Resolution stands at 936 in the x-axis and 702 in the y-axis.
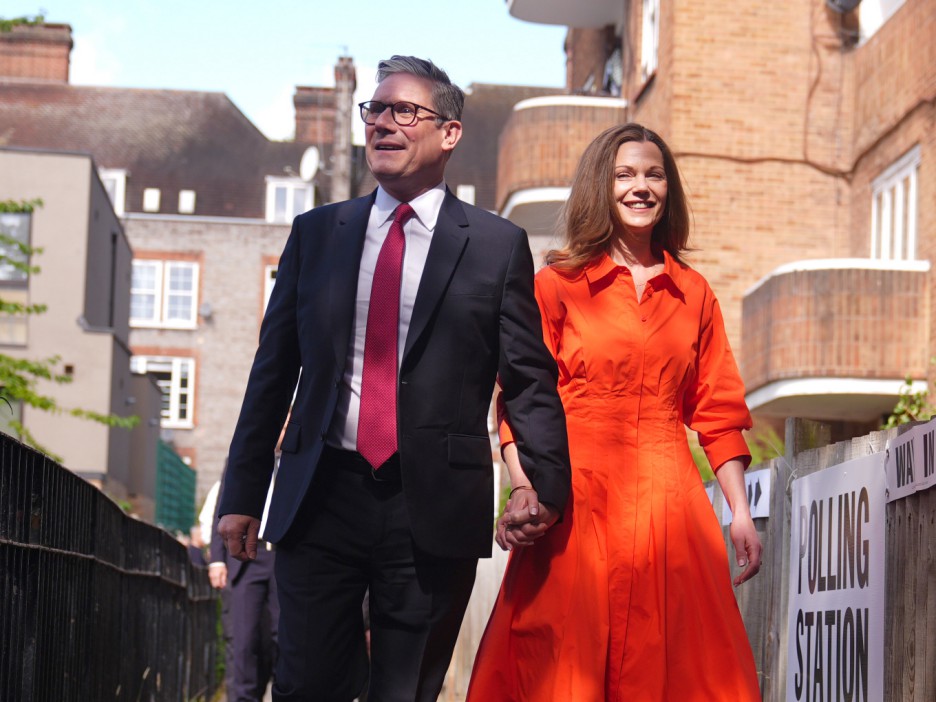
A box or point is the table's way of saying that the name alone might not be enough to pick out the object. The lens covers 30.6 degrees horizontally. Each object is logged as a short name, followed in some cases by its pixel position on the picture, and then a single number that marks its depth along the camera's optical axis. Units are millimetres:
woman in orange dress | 4867
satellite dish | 54188
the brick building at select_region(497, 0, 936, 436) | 18125
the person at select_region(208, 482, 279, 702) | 10211
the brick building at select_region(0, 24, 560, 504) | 58469
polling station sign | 5609
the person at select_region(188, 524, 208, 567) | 22581
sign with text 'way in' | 4910
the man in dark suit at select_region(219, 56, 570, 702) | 4574
